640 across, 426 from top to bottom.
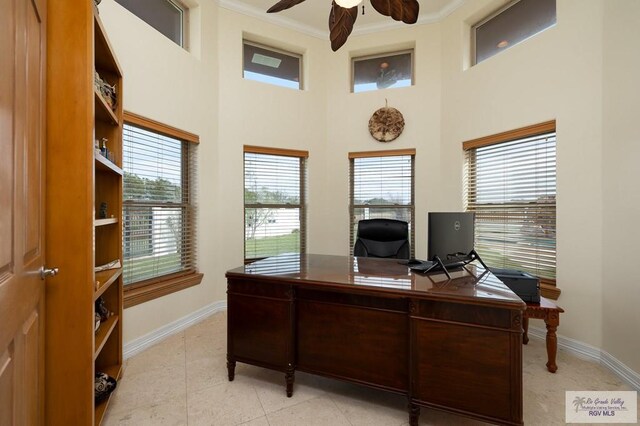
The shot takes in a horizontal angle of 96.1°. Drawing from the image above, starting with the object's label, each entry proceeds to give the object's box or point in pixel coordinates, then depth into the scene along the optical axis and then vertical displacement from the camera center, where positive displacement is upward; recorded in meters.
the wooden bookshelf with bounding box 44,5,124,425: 1.33 +0.02
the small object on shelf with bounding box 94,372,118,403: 1.76 -1.11
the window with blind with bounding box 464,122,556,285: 2.72 +0.16
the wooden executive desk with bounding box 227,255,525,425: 1.48 -0.71
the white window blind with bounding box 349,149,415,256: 3.83 +0.35
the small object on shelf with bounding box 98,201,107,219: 2.11 +0.00
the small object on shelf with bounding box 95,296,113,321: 2.03 -0.70
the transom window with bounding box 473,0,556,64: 2.79 +1.99
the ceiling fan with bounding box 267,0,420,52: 1.82 +1.32
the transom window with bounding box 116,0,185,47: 2.61 +1.95
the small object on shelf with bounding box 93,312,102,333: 1.87 -0.73
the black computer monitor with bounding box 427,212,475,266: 1.97 -0.16
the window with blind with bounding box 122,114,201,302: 2.60 +0.05
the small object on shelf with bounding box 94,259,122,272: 1.98 -0.39
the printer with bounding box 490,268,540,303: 2.33 -0.59
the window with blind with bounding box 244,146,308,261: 3.71 +0.14
